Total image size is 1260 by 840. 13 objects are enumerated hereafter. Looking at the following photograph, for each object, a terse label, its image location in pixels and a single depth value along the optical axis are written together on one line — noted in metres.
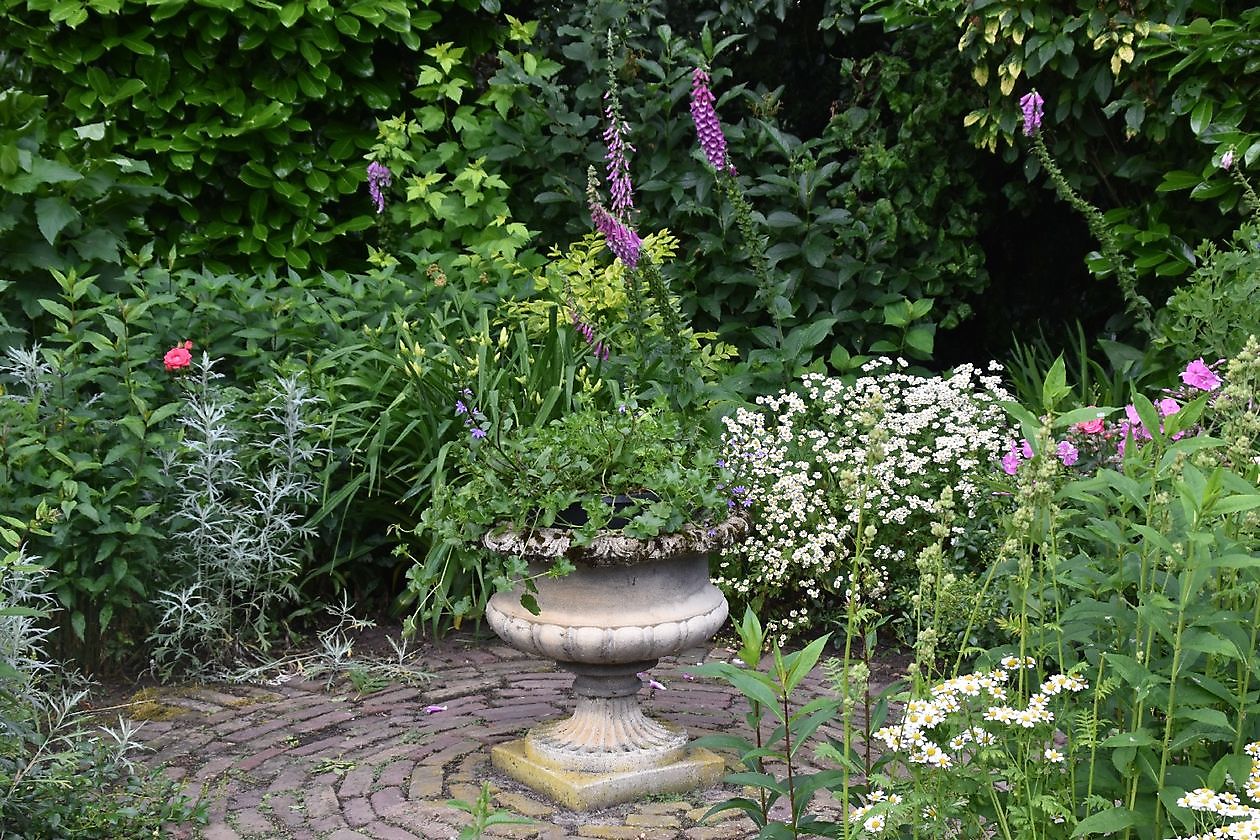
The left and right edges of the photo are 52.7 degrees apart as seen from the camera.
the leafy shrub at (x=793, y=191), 6.12
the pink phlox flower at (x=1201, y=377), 4.00
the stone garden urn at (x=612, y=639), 3.28
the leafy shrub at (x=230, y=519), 4.42
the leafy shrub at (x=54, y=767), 2.91
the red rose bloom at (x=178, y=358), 4.52
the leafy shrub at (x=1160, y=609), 1.97
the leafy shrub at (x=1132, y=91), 5.02
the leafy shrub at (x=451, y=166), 6.23
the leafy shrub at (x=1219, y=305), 4.42
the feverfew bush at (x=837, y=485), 4.72
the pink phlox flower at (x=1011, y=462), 4.01
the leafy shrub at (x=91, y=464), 4.15
